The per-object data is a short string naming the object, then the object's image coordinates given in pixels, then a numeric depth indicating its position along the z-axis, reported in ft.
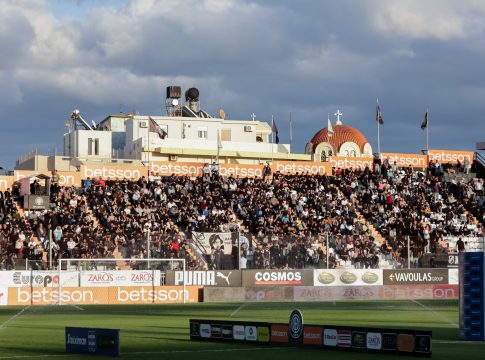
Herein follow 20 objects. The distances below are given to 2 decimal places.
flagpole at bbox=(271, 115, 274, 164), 310.24
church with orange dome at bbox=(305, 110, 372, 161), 354.54
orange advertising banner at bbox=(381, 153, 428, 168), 285.23
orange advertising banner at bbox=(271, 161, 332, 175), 270.67
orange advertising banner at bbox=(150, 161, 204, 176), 257.14
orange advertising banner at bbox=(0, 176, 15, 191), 230.89
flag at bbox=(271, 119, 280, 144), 296.26
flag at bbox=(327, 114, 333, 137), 300.40
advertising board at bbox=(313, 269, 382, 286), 195.08
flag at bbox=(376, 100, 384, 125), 297.53
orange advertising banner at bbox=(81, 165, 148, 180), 243.60
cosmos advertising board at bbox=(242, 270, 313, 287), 189.16
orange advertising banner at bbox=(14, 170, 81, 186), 232.94
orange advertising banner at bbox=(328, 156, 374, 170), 278.67
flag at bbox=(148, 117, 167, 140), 294.46
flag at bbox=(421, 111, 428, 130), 298.97
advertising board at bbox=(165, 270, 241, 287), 181.78
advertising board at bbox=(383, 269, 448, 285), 198.90
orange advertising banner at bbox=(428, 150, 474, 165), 291.58
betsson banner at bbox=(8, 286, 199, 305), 171.01
